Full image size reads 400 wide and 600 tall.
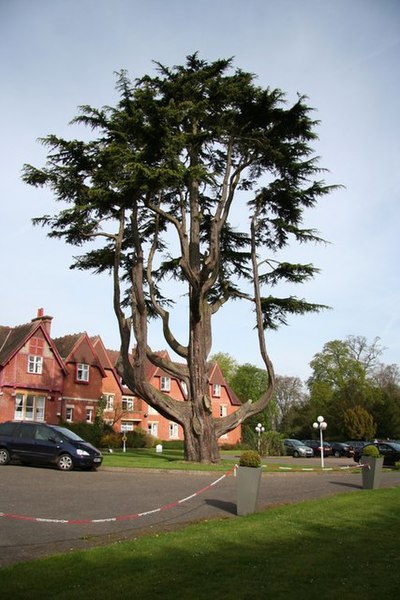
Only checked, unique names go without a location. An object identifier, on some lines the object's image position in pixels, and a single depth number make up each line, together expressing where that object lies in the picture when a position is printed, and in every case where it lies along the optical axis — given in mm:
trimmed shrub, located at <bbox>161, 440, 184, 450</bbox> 48694
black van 19969
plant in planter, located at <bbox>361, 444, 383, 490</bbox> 16656
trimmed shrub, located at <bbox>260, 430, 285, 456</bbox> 40875
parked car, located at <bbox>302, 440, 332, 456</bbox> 49688
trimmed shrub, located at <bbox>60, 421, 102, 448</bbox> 40062
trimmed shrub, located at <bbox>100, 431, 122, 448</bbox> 41281
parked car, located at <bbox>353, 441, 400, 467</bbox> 32406
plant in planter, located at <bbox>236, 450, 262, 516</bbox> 10617
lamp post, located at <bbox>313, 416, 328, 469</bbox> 33150
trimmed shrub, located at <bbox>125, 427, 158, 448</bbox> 45072
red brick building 40094
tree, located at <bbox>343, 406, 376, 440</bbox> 60688
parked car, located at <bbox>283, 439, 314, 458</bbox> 45312
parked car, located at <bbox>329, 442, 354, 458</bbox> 51906
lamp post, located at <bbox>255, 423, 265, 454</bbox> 40525
